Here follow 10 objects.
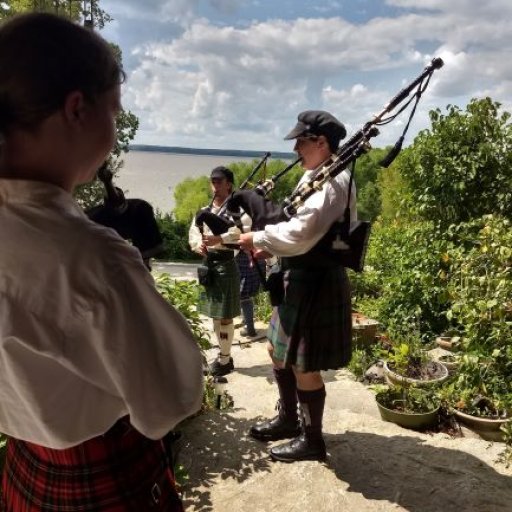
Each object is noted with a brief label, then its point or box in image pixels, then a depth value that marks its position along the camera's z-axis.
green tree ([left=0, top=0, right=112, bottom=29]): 5.95
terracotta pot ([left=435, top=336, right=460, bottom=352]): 5.13
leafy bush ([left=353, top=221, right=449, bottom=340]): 5.61
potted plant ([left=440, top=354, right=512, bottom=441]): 3.72
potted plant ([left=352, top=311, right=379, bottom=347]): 5.67
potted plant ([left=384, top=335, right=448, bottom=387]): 4.21
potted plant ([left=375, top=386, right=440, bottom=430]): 3.71
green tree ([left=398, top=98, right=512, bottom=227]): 5.57
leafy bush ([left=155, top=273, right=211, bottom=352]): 3.55
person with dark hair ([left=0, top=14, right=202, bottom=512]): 0.93
